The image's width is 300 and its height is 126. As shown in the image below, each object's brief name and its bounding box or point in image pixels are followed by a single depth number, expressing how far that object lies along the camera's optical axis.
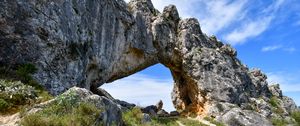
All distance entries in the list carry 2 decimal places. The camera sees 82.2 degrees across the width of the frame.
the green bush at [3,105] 6.87
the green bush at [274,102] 20.03
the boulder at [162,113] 20.94
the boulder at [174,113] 20.92
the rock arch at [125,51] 9.95
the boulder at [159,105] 25.74
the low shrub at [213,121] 16.81
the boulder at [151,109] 21.21
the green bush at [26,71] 8.78
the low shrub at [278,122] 17.41
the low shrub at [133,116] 8.21
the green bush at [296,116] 18.80
